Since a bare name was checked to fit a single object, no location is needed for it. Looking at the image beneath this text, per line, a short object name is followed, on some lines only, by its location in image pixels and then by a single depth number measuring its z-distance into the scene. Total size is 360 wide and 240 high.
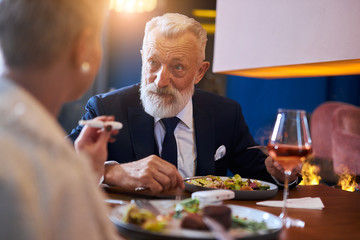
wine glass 1.10
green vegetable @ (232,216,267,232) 0.86
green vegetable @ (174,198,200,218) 0.96
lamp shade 1.86
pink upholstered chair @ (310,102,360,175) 3.45
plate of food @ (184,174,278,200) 1.30
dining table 0.96
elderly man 1.89
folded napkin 1.25
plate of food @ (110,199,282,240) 0.76
